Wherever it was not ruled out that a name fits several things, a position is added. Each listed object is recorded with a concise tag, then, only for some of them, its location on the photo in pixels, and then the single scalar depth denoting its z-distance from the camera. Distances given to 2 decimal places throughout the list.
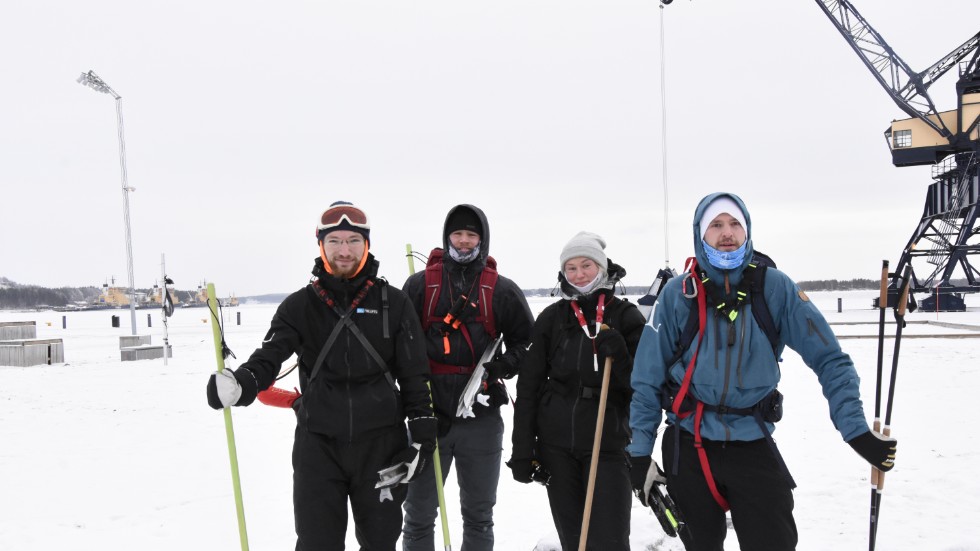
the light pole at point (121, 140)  19.25
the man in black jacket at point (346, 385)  2.88
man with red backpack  3.44
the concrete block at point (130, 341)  17.55
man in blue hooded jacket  2.43
